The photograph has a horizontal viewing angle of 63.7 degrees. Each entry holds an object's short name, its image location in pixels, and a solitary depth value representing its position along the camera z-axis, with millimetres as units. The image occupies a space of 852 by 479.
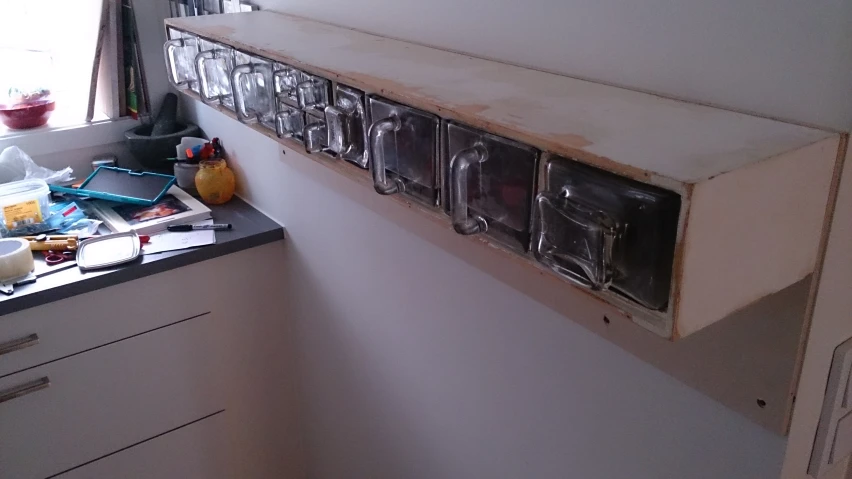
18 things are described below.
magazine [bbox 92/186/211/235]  1722
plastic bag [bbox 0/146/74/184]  1851
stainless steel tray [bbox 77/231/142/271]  1553
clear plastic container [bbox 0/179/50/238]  1692
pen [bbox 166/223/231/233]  1721
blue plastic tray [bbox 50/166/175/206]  1810
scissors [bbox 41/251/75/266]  1580
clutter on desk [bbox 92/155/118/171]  2019
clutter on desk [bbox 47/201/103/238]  1715
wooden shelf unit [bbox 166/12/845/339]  523
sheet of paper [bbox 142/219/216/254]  1642
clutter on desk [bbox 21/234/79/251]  1626
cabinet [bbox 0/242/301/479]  1529
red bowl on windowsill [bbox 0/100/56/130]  1953
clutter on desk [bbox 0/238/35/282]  1472
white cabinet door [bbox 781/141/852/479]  627
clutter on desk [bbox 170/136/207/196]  1912
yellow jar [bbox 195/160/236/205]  1823
